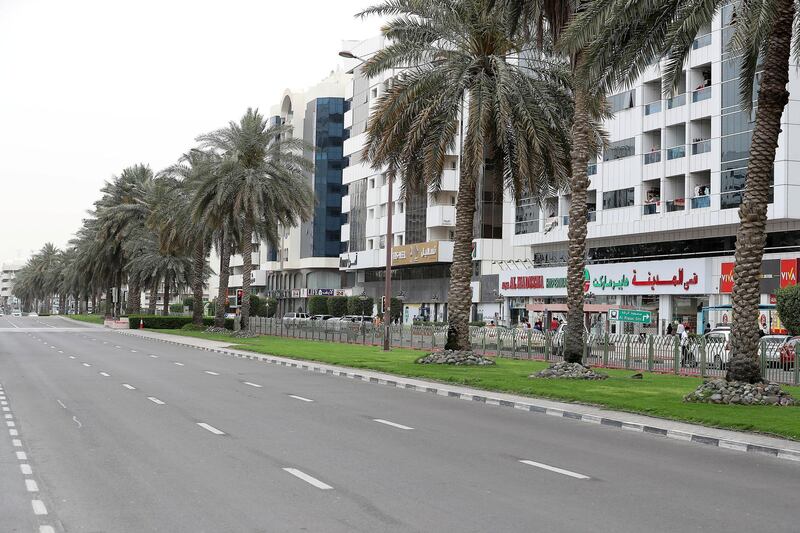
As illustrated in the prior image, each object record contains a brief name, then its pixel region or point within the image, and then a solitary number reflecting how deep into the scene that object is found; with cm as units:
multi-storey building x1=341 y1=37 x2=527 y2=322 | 8131
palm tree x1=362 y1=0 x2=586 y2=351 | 2936
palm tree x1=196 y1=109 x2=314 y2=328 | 5328
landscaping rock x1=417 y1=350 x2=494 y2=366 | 3119
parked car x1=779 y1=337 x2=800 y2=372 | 2595
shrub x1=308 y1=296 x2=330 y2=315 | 10200
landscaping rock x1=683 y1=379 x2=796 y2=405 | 1883
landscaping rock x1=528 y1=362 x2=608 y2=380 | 2575
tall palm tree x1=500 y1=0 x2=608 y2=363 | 2638
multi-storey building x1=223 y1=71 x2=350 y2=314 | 11406
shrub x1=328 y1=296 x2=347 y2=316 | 9781
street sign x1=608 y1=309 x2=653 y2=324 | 3922
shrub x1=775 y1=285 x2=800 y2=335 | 4100
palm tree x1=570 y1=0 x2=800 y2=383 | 1875
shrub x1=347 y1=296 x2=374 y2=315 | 9264
